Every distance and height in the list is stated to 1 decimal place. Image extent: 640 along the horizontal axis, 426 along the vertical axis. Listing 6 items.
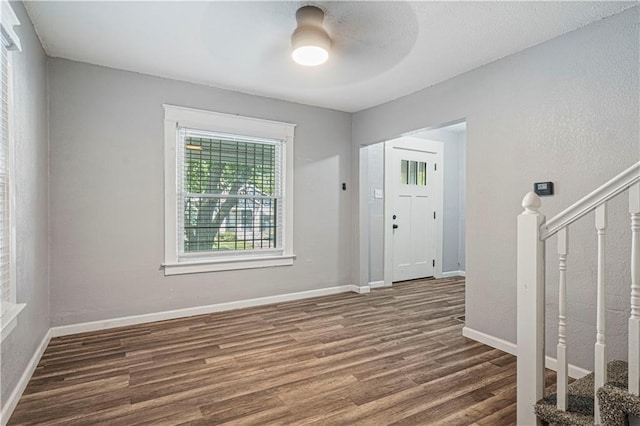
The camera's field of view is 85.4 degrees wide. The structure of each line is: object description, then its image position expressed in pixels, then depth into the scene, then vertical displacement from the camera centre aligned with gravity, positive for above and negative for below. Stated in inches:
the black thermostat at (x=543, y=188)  107.4 +6.6
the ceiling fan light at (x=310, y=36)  94.4 +48.7
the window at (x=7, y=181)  79.0 +6.9
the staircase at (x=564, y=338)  60.1 -25.5
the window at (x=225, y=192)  150.7 +8.5
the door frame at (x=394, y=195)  219.9 +9.0
